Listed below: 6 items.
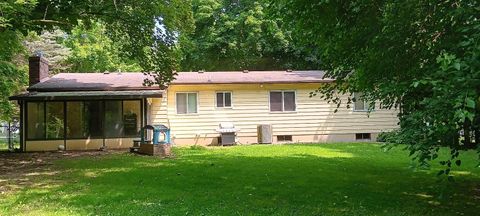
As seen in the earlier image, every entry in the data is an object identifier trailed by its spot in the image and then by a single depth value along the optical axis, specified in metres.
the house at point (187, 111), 17.84
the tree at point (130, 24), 12.01
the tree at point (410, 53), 4.17
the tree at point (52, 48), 27.45
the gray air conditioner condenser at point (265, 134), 19.83
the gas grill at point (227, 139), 19.36
